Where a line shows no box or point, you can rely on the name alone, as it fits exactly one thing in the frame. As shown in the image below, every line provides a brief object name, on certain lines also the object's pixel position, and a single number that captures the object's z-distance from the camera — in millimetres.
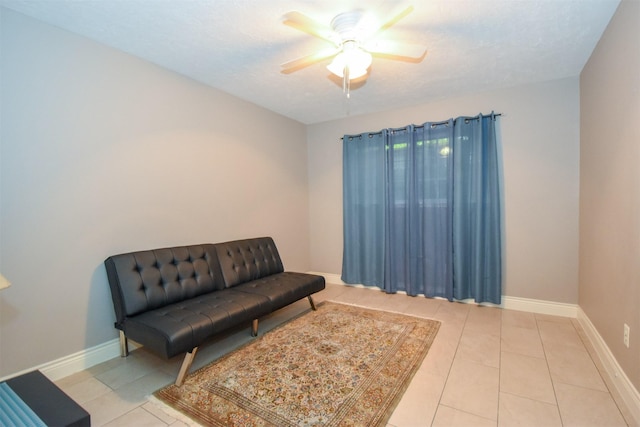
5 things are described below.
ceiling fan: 1940
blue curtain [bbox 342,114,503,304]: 3373
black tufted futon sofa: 2010
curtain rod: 3352
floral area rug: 1688
